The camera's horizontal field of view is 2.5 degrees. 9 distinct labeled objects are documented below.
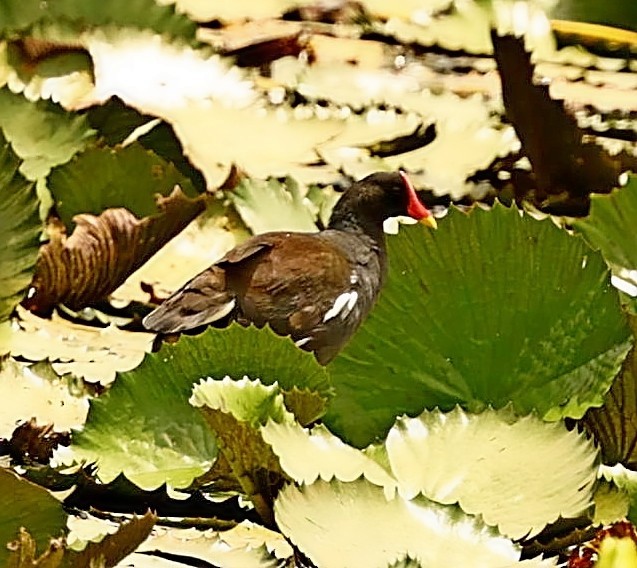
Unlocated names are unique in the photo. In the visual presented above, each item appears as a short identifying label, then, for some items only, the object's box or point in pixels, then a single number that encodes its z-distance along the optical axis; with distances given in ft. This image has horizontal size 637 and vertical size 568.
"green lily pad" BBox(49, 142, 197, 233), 47.72
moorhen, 47.10
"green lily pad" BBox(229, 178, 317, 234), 48.20
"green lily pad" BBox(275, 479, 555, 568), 45.13
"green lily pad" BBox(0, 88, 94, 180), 47.82
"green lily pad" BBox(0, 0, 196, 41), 49.53
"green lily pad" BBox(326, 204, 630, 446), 45.96
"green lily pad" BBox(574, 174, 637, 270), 46.53
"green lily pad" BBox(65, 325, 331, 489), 45.86
